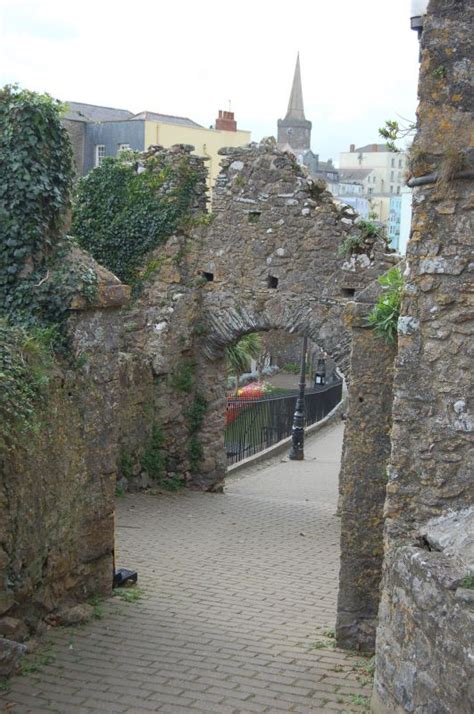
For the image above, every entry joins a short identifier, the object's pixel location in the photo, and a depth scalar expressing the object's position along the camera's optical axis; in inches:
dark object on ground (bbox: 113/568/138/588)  327.0
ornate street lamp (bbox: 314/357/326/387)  1288.0
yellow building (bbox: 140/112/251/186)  1280.8
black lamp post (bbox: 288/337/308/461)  770.8
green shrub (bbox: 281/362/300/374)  1567.4
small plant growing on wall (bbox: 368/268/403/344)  244.7
